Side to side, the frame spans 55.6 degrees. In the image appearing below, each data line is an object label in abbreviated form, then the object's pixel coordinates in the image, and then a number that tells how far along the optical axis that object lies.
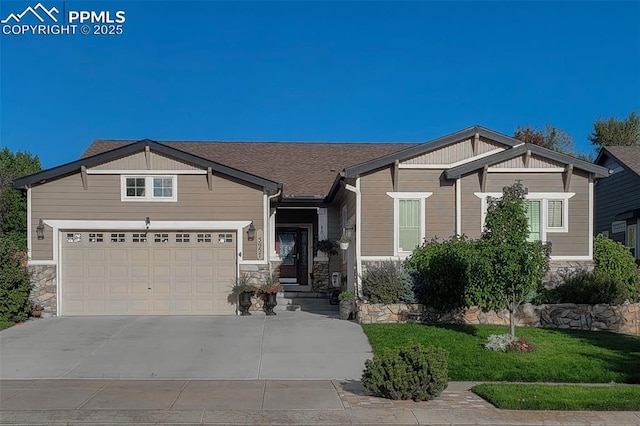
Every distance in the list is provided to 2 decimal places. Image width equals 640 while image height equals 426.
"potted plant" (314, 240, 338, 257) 18.94
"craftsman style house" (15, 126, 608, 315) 15.72
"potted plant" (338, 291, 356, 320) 15.15
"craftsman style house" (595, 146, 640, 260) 22.17
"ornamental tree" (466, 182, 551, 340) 11.65
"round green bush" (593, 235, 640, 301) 15.36
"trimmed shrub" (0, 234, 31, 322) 15.05
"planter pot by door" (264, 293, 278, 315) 16.05
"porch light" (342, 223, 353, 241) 16.16
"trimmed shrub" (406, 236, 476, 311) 14.25
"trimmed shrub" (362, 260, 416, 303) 14.48
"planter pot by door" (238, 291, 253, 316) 15.98
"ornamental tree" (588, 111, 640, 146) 39.41
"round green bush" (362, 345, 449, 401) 8.20
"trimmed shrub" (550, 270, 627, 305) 14.20
